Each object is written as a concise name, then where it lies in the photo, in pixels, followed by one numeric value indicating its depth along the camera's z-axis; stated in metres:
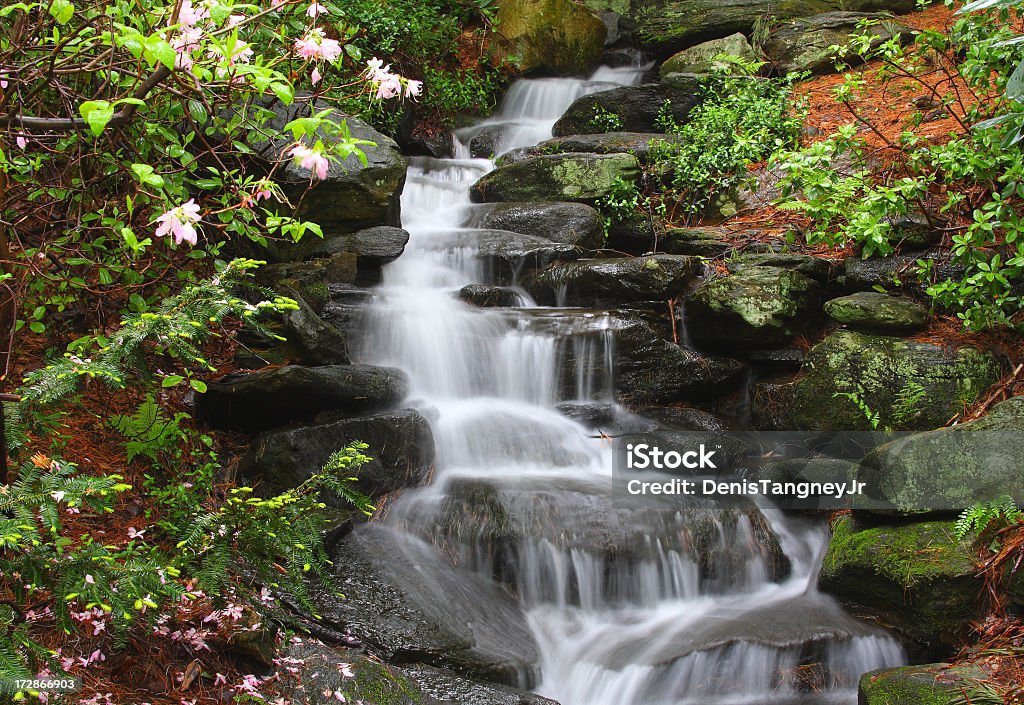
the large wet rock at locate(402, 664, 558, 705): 3.35
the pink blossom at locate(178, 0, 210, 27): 2.50
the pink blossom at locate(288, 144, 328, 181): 2.47
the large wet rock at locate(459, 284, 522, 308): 6.93
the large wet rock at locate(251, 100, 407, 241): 6.87
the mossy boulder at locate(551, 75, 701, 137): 10.11
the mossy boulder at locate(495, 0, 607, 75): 12.45
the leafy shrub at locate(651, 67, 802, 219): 8.48
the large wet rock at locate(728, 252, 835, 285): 6.38
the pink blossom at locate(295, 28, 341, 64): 2.75
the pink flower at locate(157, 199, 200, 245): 2.37
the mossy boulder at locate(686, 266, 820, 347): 6.11
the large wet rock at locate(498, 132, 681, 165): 8.99
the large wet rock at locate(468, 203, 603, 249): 7.86
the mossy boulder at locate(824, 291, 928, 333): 5.52
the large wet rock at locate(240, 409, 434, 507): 4.58
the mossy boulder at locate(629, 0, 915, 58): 11.81
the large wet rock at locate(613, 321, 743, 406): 6.27
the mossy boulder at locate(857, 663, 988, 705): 3.29
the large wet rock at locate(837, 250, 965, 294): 5.72
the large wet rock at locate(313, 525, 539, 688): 3.65
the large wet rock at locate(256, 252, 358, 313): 5.74
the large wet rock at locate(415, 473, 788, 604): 4.54
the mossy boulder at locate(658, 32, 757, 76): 10.89
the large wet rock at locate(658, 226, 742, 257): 7.45
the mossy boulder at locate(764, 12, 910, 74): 10.52
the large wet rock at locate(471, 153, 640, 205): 8.45
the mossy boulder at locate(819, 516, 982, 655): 3.89
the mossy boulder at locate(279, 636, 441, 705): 3.02
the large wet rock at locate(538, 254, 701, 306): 6.68
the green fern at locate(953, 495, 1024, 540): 3.77
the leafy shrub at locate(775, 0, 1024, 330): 5.09
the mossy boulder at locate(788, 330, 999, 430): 5.21
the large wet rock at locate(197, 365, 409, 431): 4.77
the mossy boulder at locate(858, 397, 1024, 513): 4.02
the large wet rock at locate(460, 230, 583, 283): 7.30
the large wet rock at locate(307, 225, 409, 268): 6.90
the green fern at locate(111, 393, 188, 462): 4.14
